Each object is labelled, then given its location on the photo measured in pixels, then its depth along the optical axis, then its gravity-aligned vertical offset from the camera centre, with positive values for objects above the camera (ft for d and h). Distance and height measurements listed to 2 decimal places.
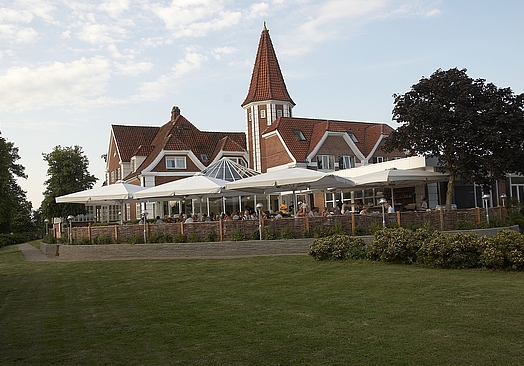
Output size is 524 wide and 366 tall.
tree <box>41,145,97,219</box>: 207.51 +19.49
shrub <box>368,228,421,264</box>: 48.57 -3.86
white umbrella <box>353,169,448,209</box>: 83.39 +4.09
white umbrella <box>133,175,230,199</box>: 72.08 +3.69
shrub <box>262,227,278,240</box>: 63.72 -2.75
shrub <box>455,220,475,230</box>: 66.66 -3.09
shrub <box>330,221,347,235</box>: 62.59 -2.53
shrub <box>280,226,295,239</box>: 63.41 -2.80
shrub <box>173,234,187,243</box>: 67.97 -2.80
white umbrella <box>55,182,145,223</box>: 79.77 +3.87
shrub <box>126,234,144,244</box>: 71.17 -2.71
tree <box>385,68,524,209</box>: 90.84 +12.56
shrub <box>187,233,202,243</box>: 67.05 -2.84
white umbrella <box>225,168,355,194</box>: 64.69 +3.62
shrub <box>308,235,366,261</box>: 52.29 -4.03
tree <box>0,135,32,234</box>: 135.03 +9.09
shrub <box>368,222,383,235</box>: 62.23 -2.55
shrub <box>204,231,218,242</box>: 66.54 -2.79
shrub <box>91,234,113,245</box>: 73.82 -2.69
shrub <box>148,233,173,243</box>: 69.46 -2.72
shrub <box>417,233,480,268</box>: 45.19 -4.31
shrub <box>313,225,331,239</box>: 62.37 -2.70
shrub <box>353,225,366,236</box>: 63.05 -2.90
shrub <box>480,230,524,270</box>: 42.78 -4.33
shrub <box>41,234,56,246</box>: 91.35 -2.82
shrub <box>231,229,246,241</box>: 64.93 -2.71
